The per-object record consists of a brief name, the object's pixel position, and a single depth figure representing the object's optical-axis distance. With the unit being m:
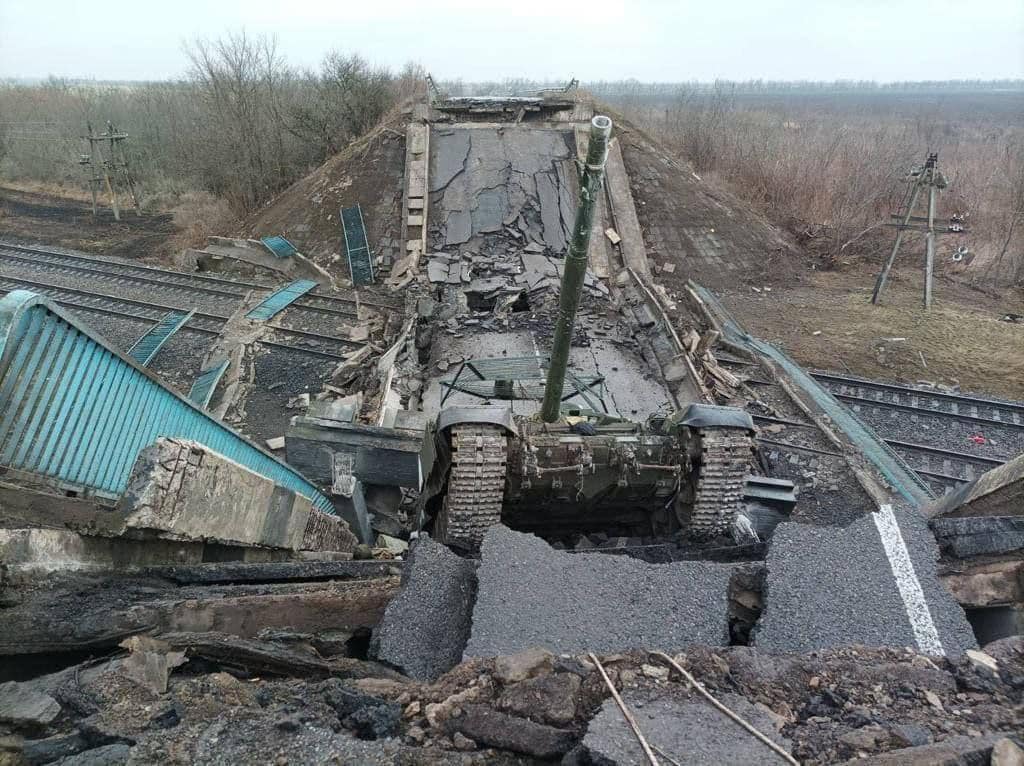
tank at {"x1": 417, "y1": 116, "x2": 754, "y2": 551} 5.46
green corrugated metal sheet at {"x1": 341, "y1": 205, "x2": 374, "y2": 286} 16.80
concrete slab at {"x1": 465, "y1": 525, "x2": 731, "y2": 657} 3.45
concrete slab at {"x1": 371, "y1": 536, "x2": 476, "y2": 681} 3.55
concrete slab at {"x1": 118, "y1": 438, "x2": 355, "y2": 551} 3.68
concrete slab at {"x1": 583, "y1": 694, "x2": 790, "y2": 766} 2.56
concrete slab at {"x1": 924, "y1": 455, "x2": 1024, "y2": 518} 4.52
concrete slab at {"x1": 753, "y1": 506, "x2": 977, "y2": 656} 3.51
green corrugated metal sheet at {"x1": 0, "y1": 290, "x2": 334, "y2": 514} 3.74
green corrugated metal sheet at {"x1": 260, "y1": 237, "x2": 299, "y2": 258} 17.42
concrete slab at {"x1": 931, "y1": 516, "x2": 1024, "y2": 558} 4.08
